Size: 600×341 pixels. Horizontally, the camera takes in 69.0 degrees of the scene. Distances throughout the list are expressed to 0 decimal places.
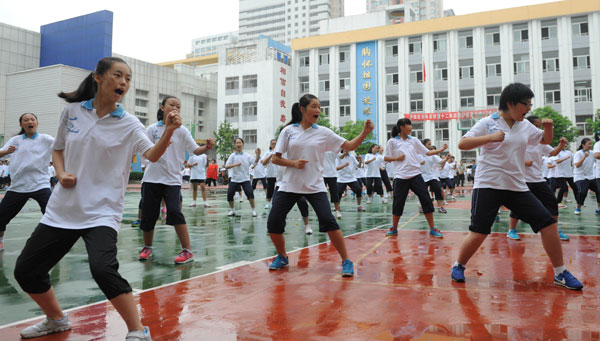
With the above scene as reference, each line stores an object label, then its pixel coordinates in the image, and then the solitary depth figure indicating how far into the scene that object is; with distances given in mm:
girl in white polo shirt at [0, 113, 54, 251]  5633
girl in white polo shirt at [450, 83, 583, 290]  3826
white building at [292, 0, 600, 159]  37062
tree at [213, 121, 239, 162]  43188
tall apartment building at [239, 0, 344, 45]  114750
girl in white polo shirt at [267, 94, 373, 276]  4383
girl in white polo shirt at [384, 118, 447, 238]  6852
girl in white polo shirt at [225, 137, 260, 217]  10538
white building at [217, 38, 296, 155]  46625
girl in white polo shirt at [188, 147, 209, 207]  13540
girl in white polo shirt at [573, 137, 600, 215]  9852
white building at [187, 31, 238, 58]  122188
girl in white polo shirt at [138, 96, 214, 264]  5082
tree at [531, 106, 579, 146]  31806
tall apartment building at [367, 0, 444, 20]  115756
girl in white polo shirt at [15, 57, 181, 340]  2449
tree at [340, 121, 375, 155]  37831
